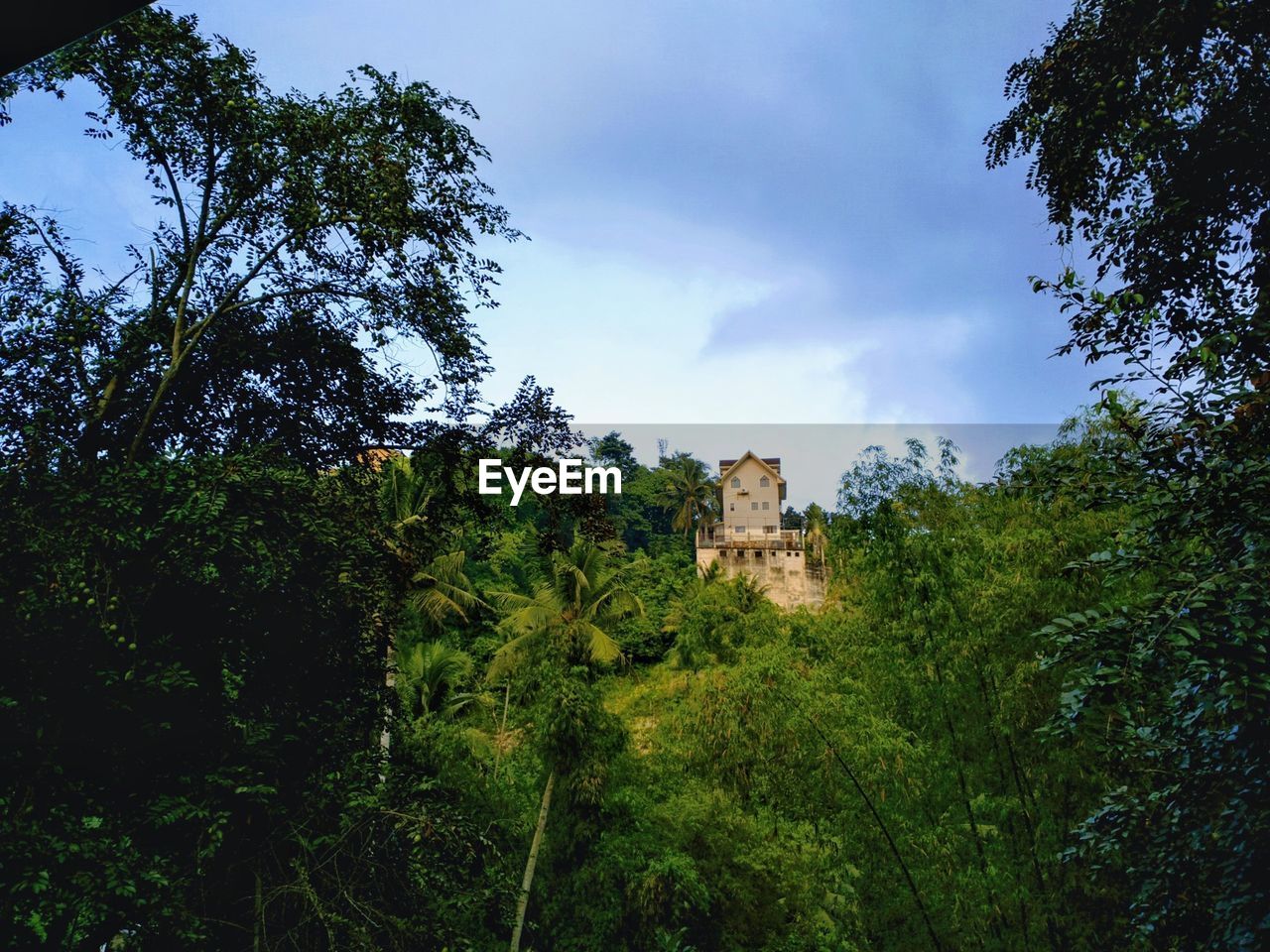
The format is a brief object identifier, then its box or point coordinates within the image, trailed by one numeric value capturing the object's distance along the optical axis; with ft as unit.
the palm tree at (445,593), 43.70
